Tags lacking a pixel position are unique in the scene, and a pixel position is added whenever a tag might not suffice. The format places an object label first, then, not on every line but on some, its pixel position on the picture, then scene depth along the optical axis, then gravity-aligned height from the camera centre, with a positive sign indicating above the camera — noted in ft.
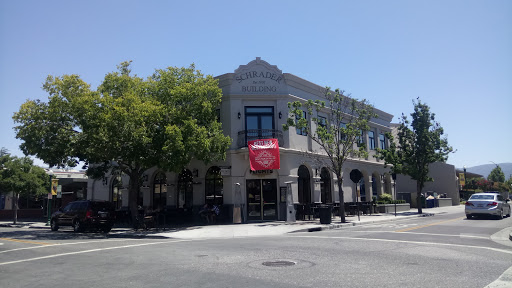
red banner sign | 72.08 +6.94
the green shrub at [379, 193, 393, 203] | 104.75 -2.82
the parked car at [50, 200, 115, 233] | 65.71 -3.68
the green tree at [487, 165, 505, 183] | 269.64 +6.82
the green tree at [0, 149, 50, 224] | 91.61 +5.13
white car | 67.10 -3.84
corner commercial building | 75.20 +5.18
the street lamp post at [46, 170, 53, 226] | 87.60 -1.30
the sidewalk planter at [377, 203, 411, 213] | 98.53 -5.65
